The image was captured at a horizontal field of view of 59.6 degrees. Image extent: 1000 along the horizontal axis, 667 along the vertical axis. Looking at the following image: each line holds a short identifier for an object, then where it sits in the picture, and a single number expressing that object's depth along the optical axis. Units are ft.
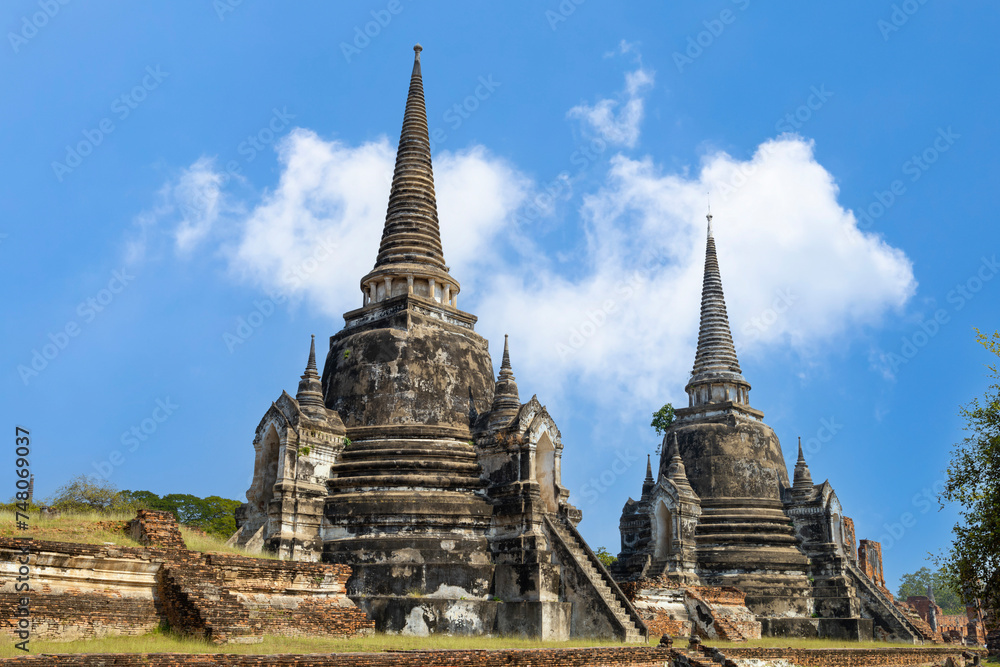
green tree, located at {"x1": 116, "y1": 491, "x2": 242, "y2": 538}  154.51
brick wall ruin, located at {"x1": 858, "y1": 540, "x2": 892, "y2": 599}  182.80
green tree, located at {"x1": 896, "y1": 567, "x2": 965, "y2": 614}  338.95
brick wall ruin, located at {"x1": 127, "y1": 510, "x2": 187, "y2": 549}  58.49
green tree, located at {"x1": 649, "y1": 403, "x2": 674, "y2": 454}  137.59
